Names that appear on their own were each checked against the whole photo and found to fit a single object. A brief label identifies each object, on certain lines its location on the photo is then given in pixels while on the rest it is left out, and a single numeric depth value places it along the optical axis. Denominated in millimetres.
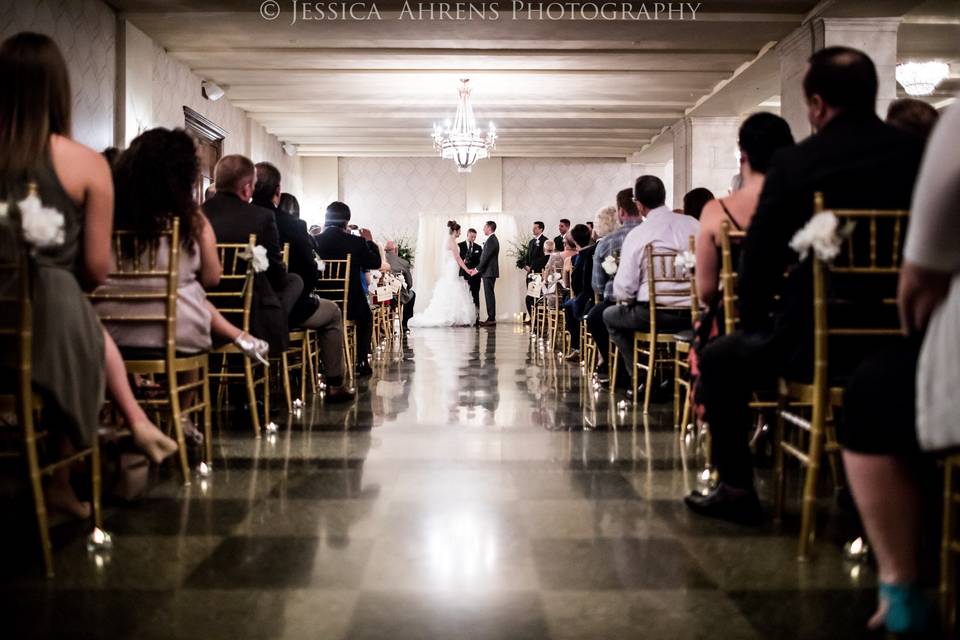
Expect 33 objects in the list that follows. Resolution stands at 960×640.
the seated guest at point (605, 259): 5953
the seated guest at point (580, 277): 7043
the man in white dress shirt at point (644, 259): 5086
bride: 14656
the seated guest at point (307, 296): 5020
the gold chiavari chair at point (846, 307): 2271
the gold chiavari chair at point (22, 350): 2189
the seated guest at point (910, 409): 1458
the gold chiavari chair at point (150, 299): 3146
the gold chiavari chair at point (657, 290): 4898
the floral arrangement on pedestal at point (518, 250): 15153
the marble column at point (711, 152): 12227
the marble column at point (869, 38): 7613
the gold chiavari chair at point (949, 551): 1776
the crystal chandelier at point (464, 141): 10773
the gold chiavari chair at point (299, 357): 4799
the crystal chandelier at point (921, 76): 9117
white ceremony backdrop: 16516
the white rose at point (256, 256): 3928
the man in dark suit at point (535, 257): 12836
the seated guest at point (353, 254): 6605
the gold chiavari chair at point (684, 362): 4043
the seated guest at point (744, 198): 3094
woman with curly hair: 3244
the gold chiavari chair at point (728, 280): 2842
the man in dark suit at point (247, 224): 4344
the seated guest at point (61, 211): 2314
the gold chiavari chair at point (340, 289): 6086
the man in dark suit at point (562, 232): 11472
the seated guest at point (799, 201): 2312
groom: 14180
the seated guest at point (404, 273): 12016
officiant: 14703
